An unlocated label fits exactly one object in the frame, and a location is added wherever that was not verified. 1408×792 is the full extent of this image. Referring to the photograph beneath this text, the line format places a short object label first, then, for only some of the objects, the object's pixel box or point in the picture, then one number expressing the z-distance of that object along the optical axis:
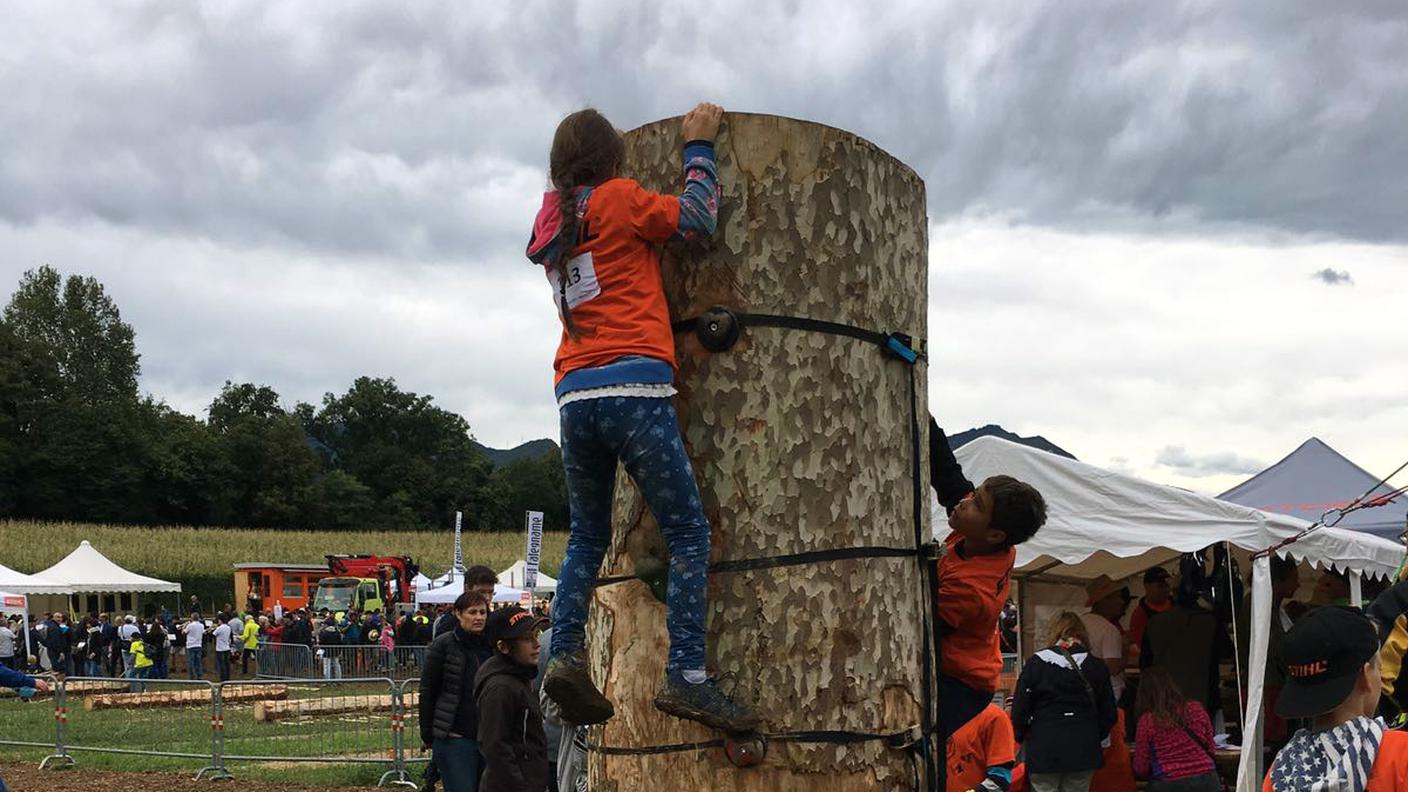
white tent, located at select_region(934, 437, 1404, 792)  8.77
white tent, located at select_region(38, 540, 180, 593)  34.16
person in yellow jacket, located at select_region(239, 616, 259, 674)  30.25
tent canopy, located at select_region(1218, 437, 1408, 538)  15.02
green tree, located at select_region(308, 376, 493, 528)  104.94
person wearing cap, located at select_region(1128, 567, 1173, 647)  10.56
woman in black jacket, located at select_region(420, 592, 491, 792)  7.64
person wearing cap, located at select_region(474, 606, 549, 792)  6.82
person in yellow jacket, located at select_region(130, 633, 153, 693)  27.78
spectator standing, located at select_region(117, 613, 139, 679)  29.92
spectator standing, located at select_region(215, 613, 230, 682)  29.34
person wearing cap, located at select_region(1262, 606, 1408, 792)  2.85
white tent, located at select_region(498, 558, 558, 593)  38.75
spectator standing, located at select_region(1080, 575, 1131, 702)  10.31
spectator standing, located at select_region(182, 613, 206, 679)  30.08
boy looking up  3.36
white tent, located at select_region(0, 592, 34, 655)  29.44
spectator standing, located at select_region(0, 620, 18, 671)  26.23
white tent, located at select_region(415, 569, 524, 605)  32.05
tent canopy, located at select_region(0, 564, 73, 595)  31.05
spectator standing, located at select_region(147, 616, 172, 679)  30.00
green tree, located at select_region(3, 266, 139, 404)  86.75
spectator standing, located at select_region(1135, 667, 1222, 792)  8.16
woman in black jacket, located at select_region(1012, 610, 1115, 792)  8.19
